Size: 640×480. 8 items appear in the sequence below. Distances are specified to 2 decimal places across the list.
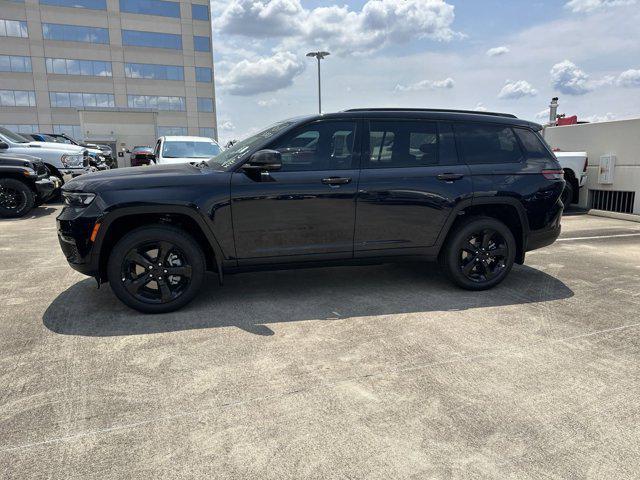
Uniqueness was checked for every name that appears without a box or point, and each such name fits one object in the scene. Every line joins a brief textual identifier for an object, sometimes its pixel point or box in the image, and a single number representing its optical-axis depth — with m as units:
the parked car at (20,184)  9.12
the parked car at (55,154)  11.11
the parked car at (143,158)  13.20
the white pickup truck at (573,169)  10.55
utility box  10.27
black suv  3.96
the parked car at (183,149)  10.19
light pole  27.03
